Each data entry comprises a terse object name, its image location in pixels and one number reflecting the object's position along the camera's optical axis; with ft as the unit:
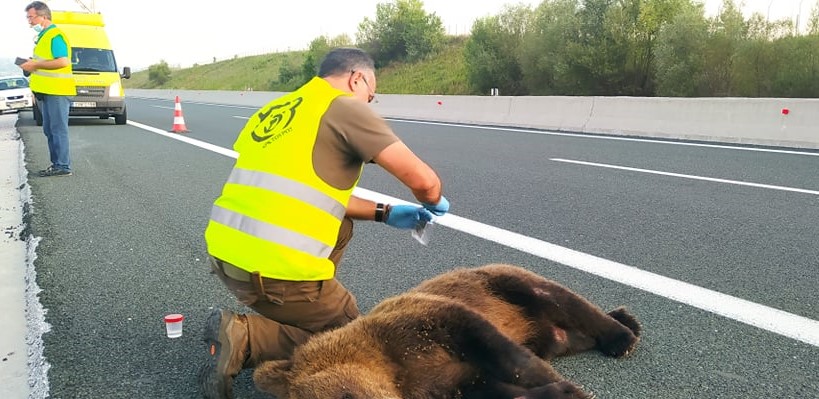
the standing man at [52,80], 28.22
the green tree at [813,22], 60.80
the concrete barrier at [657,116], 37.37
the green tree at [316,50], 171.83
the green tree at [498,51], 106.52
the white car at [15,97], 75.20
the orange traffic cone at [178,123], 51.47
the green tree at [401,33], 151.84
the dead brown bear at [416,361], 7.88
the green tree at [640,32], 79.51
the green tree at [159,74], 284.20
